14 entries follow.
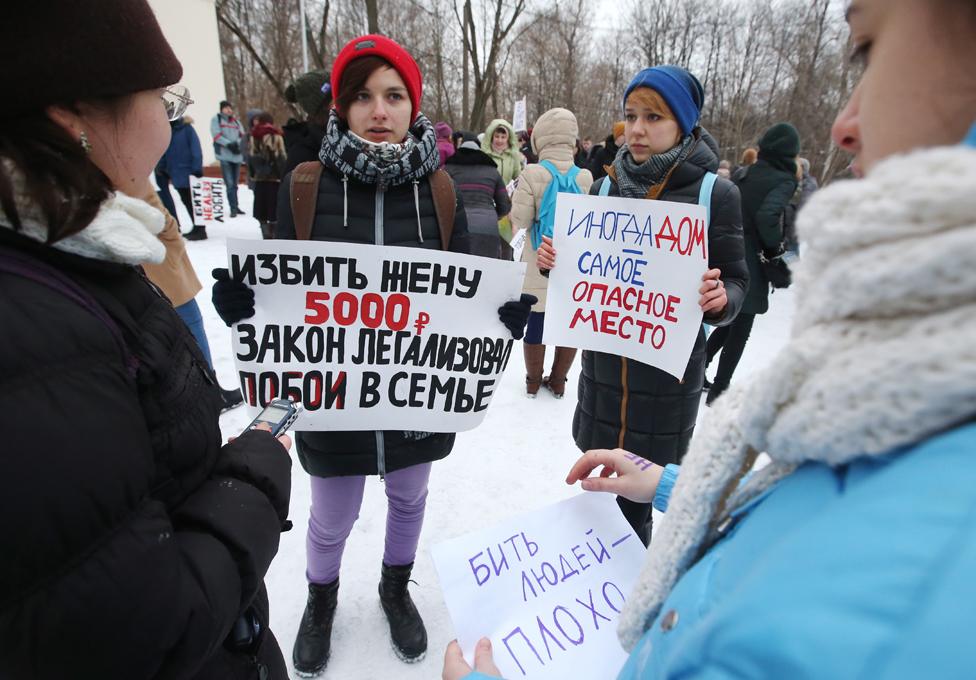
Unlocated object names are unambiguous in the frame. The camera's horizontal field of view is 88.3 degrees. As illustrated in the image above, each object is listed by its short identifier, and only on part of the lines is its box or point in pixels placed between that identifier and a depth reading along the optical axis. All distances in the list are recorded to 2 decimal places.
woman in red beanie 1.67
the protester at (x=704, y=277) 1.91
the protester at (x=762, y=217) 4.05
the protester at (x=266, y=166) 7.23
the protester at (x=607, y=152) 5.98
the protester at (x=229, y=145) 10.03
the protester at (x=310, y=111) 3.62
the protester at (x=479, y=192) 4.40
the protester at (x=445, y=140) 5.12
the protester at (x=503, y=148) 6.41
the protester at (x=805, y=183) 8.55
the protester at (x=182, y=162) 7.74
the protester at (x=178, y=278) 2.98
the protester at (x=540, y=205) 3.99
